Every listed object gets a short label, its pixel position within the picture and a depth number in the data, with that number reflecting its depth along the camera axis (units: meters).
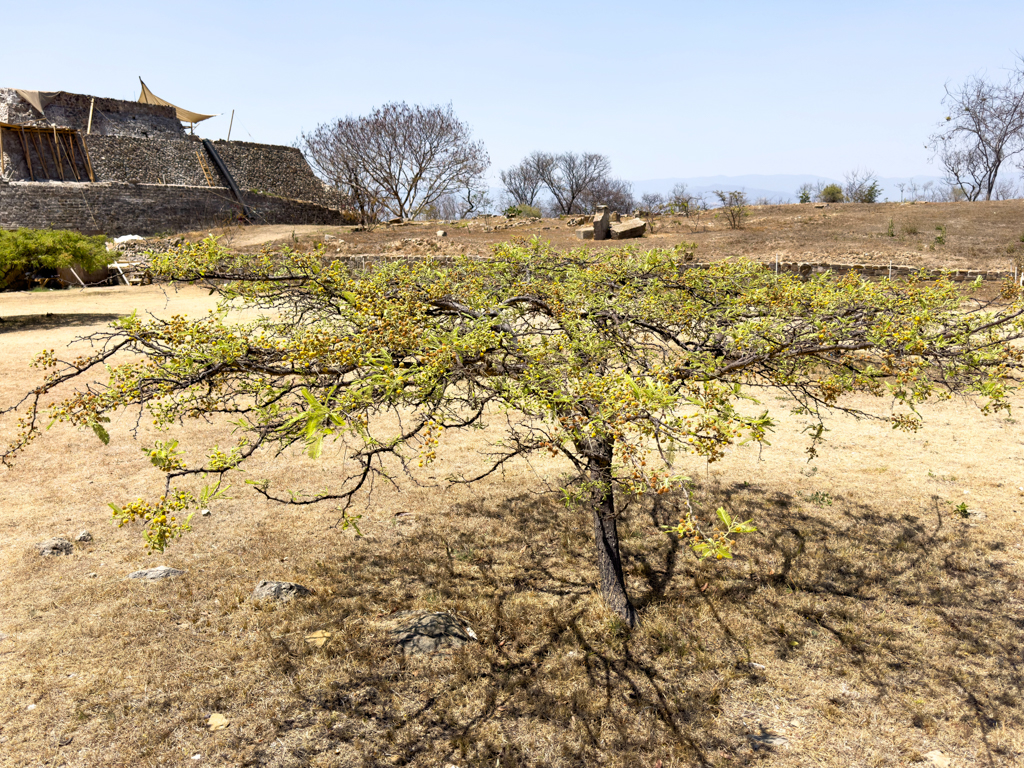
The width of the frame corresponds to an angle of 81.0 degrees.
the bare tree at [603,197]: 55.55
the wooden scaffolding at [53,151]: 31.64
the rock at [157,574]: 5.19
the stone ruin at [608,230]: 22.64
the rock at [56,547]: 5.58
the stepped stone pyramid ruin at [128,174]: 30.92
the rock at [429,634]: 4.42
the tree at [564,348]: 2.76
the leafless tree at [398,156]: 37.38
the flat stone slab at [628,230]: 22.58
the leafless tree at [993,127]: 35.34
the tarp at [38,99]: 34.00
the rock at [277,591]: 4.96
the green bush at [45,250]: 16.91
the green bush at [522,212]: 32.31
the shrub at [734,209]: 24.20
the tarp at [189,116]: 44.44
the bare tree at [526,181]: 58.31
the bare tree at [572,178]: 56.91
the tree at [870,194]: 31.36
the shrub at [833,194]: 31.17
